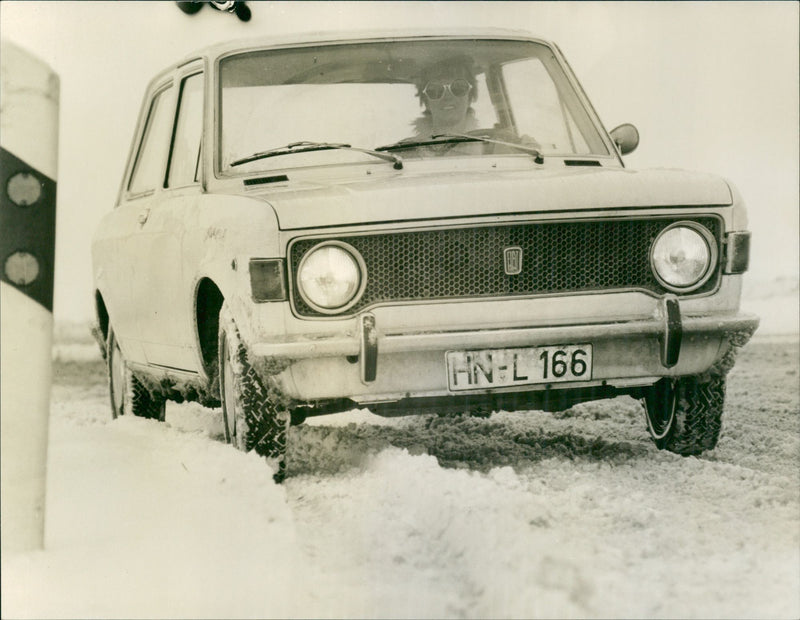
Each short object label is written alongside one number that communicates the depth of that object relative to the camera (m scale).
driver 5.79
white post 3.32
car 4.81
